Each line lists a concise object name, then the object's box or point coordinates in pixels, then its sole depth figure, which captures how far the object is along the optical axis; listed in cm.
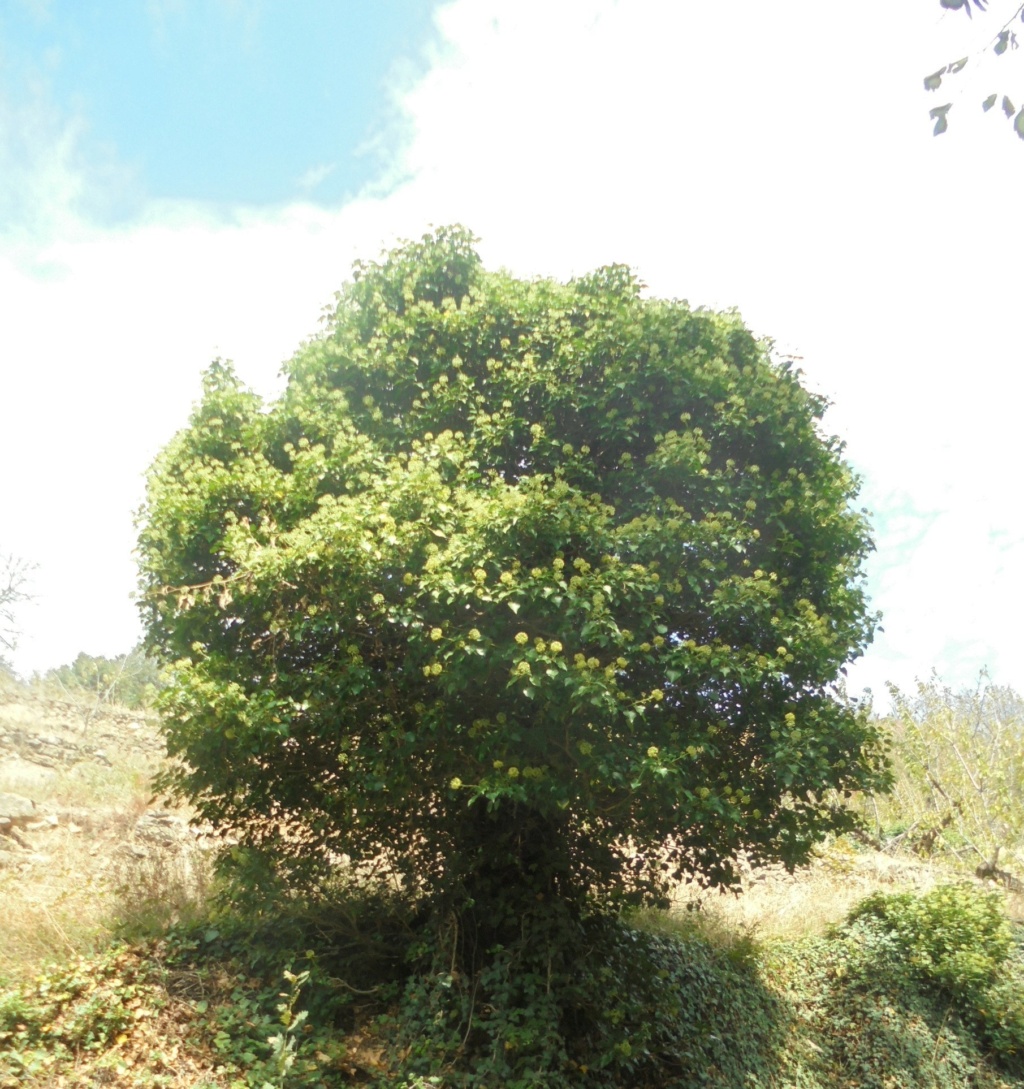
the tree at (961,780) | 1570
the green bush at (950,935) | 977
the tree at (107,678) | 1948
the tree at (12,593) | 2133
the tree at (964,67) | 280
